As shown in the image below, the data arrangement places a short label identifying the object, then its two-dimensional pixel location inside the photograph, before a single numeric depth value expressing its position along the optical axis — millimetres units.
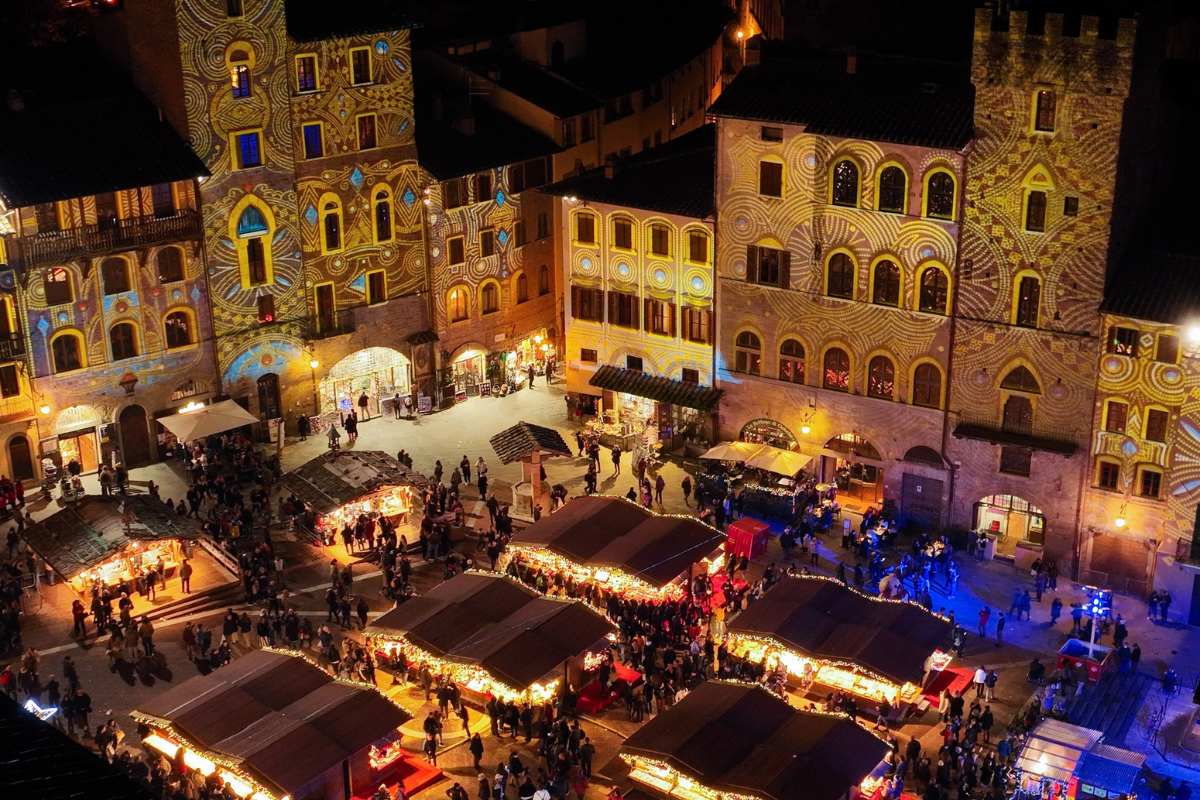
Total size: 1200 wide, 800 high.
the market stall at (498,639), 49834
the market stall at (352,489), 60688
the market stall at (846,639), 50469
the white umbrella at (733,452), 65250
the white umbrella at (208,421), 65375
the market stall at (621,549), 55875
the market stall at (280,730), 44531
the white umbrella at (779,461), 64125
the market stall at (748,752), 44125
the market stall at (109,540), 55844
